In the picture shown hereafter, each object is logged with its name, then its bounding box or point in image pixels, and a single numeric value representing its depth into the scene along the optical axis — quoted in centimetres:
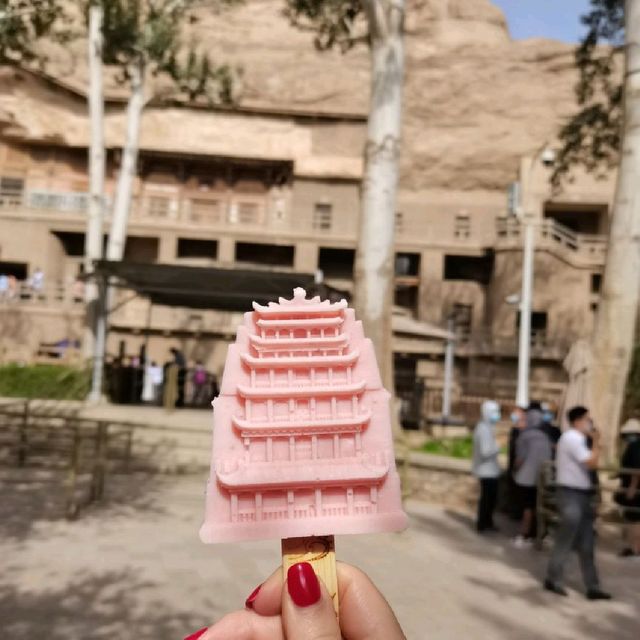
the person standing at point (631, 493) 743
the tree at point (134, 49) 1745
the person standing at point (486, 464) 824
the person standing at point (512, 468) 895
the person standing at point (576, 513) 579
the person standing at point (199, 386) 1853
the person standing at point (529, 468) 787
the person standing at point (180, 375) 1780
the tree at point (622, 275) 941
